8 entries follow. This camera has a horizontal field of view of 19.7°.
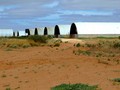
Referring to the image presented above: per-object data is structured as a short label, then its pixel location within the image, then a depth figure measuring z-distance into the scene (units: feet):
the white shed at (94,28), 193.66
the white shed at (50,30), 244.91
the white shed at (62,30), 221.05
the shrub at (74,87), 31.07
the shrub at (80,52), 68.26
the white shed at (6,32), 311.23
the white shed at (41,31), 266.57
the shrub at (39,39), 121.58
